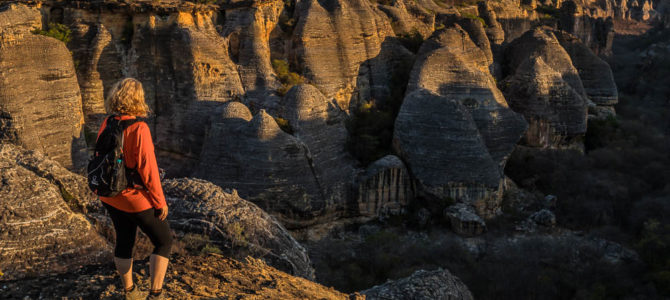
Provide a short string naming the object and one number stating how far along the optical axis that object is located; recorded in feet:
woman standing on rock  13.48
